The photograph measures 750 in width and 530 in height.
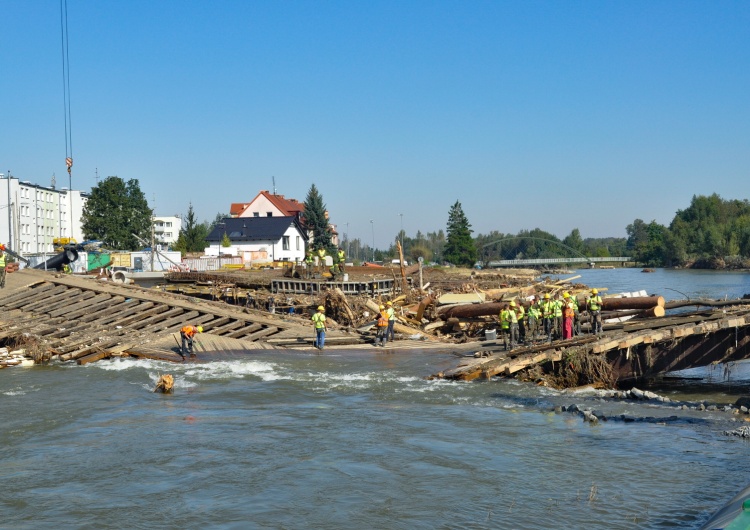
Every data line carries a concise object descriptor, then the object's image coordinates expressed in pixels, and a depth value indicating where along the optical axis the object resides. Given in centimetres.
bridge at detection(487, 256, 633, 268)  16779
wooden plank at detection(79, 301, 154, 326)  3061
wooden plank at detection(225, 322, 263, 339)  2871
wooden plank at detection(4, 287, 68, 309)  3316
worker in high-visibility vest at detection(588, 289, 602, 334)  2439
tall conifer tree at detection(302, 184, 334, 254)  9394
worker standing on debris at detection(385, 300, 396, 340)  2875
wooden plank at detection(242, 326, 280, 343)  2862
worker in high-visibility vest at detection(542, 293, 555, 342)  2495
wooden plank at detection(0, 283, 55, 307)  3375
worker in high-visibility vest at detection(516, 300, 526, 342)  2541
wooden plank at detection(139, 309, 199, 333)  2892
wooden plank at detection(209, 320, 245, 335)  2898
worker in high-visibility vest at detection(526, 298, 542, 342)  2553
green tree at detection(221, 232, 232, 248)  8112
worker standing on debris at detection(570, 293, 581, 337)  2504
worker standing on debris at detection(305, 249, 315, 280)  4375
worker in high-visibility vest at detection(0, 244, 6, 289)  3494
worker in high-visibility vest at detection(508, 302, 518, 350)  2423
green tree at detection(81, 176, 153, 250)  9925
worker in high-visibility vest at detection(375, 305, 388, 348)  2822
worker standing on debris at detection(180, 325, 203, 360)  2548
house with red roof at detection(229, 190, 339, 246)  9594
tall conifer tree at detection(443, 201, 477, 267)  12119
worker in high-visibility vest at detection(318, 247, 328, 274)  4534
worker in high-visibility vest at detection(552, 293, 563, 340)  2511
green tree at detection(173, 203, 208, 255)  9456
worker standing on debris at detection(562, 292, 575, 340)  2383
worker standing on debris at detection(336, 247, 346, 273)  4281
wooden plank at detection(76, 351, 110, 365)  2572
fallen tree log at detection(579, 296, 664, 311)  2603
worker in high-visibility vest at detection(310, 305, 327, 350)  2742
